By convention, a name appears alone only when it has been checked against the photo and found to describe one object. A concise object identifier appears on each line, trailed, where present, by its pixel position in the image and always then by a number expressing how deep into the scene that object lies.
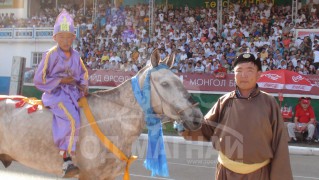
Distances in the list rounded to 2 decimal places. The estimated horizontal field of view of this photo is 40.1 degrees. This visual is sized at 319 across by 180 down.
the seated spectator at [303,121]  12.95
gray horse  4.80
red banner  13.34
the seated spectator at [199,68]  16.41
